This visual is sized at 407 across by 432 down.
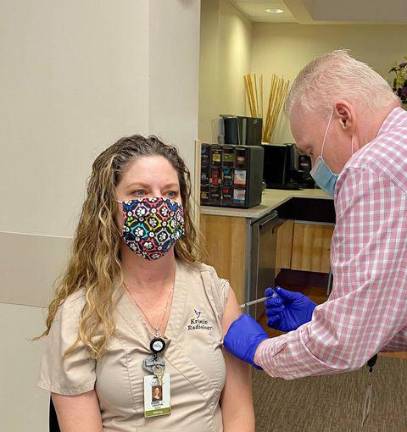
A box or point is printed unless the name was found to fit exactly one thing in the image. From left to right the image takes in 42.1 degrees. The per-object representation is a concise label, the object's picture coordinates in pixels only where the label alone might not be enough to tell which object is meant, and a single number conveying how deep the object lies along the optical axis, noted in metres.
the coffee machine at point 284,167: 4.73
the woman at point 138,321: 1.31
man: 1.10
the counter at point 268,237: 3.36
